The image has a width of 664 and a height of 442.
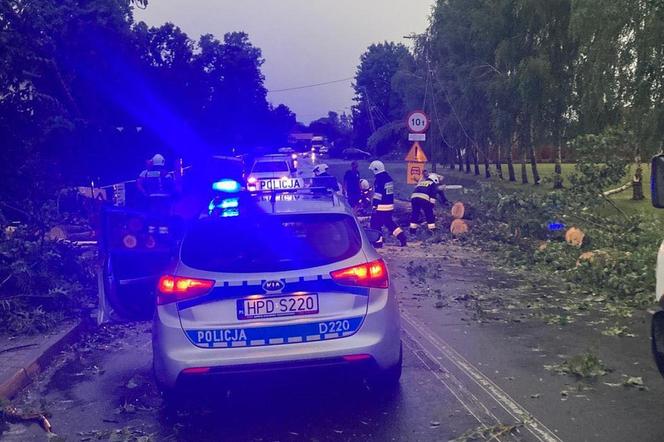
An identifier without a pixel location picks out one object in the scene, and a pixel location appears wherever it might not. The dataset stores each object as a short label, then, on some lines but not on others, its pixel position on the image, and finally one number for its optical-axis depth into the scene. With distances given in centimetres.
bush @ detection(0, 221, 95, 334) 869
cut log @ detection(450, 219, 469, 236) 1816
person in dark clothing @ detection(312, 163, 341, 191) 1884
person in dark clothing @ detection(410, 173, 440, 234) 1739
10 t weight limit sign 1877
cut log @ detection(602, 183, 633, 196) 2771
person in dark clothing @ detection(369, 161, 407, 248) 1568
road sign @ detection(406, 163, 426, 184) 1939
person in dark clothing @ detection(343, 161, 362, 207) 2114
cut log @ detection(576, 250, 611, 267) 1162
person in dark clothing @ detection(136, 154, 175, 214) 2011
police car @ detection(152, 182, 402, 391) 534
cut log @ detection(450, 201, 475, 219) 2000
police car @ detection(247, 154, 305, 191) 2437
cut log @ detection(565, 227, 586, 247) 1360
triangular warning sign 1944
